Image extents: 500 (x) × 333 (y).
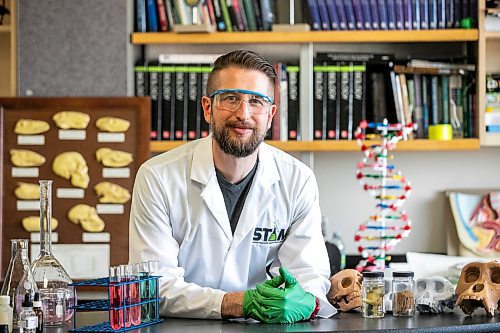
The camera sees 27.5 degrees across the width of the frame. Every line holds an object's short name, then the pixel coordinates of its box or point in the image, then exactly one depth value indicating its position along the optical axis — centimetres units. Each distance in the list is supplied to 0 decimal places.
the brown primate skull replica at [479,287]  255
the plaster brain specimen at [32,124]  423
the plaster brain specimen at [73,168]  420
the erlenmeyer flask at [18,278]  242
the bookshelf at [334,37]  415
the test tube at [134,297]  236
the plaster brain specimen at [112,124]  420
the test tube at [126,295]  233
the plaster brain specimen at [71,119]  421
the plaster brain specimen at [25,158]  423
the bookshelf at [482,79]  412
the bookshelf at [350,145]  412
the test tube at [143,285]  241
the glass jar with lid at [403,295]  255
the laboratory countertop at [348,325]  233
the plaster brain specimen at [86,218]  419
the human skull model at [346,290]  266
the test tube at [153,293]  244
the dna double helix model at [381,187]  388
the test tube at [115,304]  231
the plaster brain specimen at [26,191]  422
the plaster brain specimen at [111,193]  420
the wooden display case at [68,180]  418
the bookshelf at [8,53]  421
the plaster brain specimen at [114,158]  421
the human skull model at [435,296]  261
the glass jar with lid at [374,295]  254
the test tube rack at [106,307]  231
